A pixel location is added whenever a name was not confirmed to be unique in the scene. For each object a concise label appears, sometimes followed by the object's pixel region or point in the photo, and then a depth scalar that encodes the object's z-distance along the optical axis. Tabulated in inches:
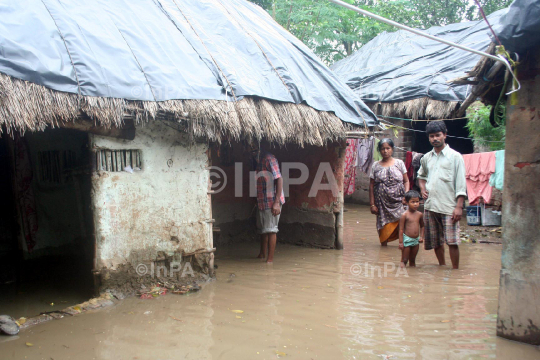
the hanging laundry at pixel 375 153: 395.7
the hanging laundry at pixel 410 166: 409.7
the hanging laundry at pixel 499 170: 307.4
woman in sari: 274.1
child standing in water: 224.2
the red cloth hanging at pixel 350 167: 477.7
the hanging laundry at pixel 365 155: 474.6
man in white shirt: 209.6
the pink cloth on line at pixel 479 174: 337.1
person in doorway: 230.5
